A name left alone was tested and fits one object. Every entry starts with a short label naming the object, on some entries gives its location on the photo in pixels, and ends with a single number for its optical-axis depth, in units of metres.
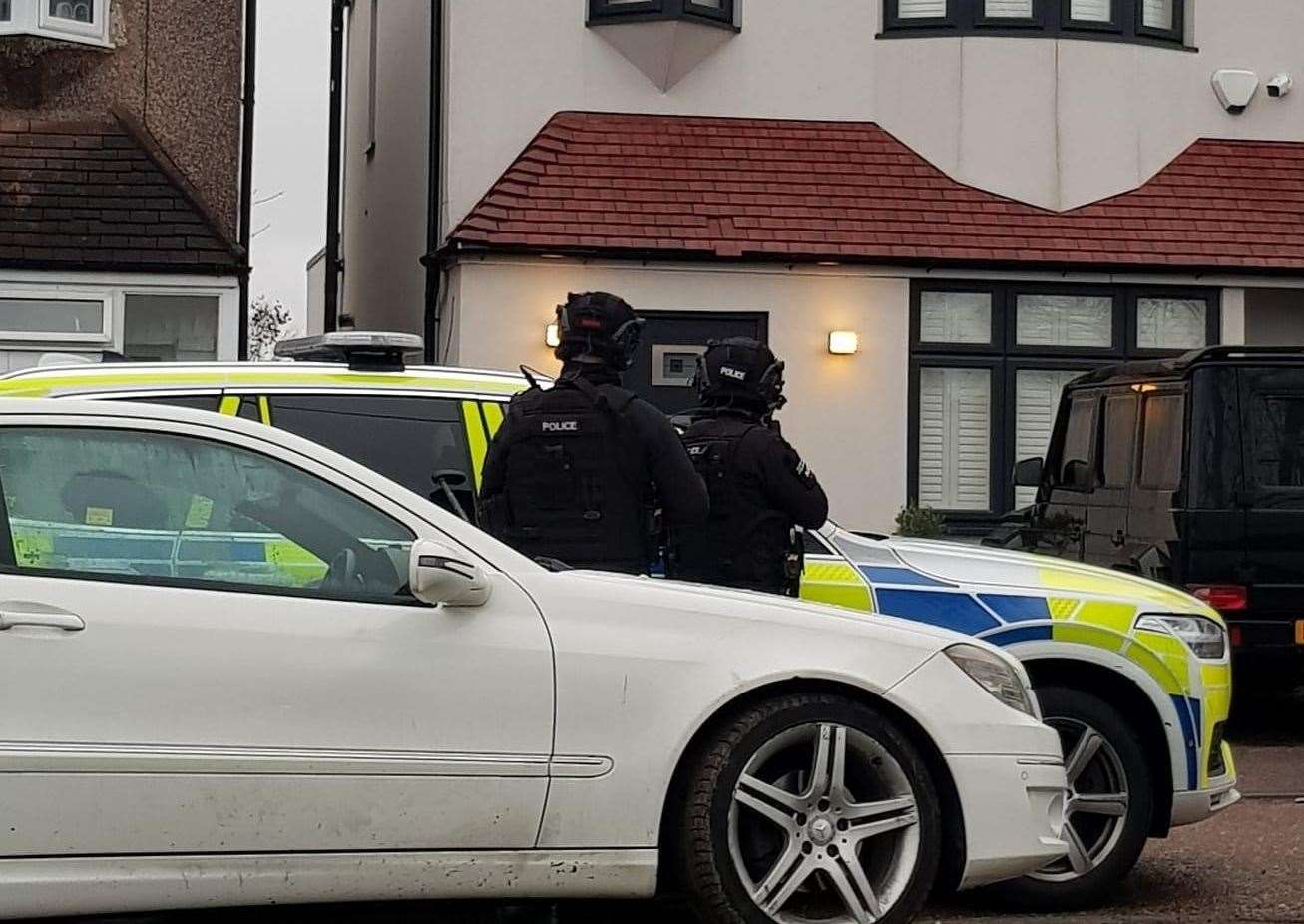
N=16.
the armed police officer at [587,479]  6.20
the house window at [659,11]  15.73
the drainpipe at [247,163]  14.98
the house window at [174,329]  14.90
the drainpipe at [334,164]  20.92
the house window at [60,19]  14.70
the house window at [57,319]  14.53
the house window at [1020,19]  16.20
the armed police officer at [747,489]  6.62
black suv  9.96
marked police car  6.51
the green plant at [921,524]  15.20
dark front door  15.56
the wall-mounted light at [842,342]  15.66
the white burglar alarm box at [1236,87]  16.44
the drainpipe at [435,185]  16.34
